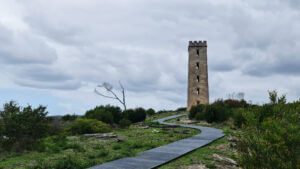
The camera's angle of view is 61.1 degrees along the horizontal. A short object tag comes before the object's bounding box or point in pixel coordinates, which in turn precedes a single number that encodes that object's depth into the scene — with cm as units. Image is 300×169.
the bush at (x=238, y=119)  1622
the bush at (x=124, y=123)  1989
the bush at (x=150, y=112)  4191
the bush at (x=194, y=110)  2640
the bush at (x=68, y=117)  3085
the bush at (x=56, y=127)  1776
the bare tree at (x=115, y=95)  2948
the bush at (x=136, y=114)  2845
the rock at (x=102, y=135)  1331
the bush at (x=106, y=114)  2145
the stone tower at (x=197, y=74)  4138
